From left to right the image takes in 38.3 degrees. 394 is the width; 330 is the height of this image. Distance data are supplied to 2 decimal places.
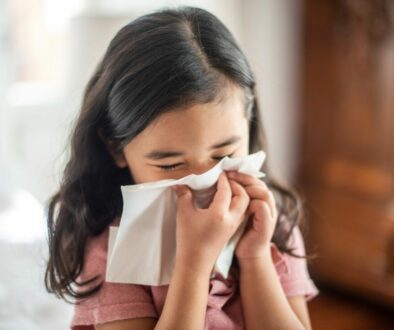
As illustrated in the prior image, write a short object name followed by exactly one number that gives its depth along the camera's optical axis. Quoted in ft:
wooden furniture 6.06
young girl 2.40
